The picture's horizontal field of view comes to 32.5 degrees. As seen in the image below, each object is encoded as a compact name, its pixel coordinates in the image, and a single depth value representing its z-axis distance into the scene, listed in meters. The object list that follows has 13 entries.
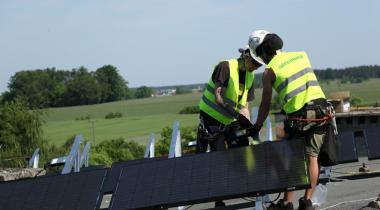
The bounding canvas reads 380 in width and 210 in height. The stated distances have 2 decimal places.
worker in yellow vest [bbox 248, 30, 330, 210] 6.95
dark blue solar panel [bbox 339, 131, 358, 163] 10.12
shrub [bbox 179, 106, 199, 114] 127.45
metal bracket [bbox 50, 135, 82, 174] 8.90
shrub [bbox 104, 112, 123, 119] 128.80
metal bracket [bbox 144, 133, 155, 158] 13.54
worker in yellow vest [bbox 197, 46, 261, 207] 8.44
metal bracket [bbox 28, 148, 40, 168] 11.75
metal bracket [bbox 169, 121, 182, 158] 9.20
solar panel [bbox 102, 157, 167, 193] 7.45
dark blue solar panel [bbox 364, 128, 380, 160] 10.87
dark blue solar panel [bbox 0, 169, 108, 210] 7.38
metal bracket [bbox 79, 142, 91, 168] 12.27
